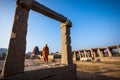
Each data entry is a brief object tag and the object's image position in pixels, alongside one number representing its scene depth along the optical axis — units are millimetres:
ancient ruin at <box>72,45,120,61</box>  19556
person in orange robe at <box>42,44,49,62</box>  8578
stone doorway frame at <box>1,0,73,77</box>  3164
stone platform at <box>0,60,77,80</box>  3296
